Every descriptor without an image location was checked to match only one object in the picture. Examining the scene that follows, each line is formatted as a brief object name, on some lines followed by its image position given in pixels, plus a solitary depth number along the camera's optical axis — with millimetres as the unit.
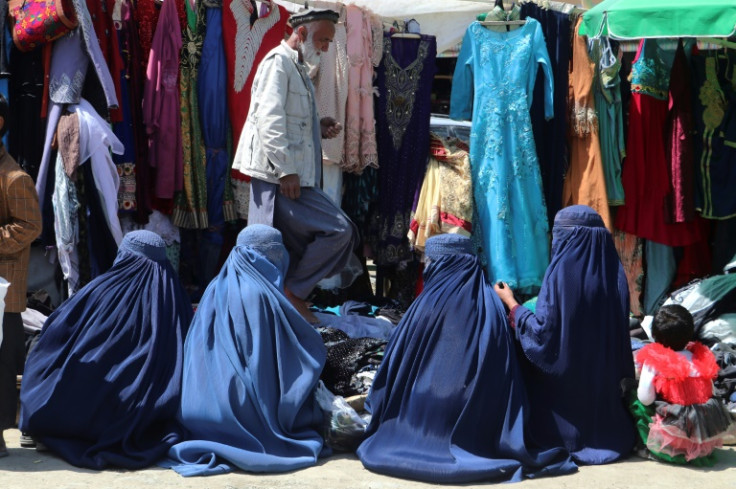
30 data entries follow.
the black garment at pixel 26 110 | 5863
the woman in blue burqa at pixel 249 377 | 4402
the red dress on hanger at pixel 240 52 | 6324
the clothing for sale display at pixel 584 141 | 6836
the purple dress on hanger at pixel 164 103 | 6090
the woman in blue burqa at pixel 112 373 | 4414
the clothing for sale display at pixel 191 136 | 6227
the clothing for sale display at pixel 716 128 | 7000
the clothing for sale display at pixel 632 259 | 7211
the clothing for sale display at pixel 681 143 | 7020
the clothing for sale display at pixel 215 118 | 6285
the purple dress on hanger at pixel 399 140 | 6742
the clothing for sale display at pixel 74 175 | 5723
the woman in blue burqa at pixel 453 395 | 4395
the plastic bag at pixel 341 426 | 4652
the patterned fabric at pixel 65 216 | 5770
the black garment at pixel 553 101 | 6812
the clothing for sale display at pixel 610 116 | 6895
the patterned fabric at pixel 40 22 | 5648
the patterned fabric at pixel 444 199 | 6605
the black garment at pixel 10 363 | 4512
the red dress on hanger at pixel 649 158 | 7004
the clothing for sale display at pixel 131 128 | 6062
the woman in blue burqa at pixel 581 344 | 4613
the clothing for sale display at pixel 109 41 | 5906
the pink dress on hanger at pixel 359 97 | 6582
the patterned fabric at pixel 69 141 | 5711
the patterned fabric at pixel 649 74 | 6973
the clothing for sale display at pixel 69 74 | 5754
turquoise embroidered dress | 6699
